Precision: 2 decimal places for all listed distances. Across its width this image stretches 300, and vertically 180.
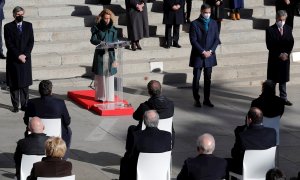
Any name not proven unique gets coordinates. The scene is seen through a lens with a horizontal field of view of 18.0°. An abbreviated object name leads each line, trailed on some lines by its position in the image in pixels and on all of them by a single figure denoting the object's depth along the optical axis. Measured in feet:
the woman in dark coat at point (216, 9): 68.59
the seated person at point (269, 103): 43.11
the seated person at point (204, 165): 33.24
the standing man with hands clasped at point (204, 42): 55.77
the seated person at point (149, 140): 36.91
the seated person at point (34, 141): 36.91
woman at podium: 54.54
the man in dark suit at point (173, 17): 67.15
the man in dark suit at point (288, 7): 67.77
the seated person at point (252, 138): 37.40
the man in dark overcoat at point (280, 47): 56.08
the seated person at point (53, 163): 32.81
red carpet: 54.13
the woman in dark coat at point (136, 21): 66.44
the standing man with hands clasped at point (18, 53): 54.03
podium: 54.08
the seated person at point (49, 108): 41.65
